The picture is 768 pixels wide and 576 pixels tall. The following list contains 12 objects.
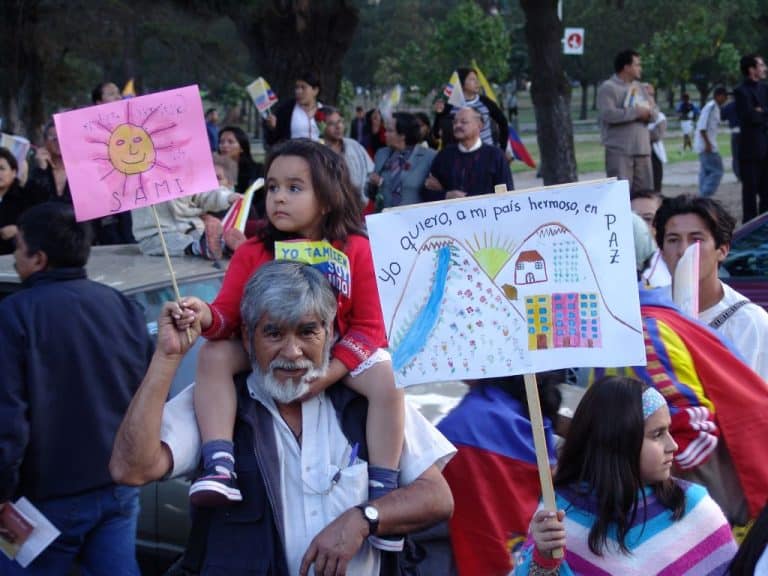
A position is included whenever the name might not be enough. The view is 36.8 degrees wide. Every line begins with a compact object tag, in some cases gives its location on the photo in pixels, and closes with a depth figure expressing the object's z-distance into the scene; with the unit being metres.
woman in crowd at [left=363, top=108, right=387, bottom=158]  14.67
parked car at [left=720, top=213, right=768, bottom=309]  7.55
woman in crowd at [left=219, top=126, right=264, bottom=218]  9.46
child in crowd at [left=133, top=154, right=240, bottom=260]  5.68
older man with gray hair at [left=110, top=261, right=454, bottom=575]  2.95
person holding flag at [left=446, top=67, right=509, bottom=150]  11.76
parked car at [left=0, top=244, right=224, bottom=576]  4.70
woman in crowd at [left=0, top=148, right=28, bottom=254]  8.03
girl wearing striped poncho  3.08
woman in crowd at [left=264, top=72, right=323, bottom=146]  11.54
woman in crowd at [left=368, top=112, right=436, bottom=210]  10.19
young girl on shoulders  3.04
